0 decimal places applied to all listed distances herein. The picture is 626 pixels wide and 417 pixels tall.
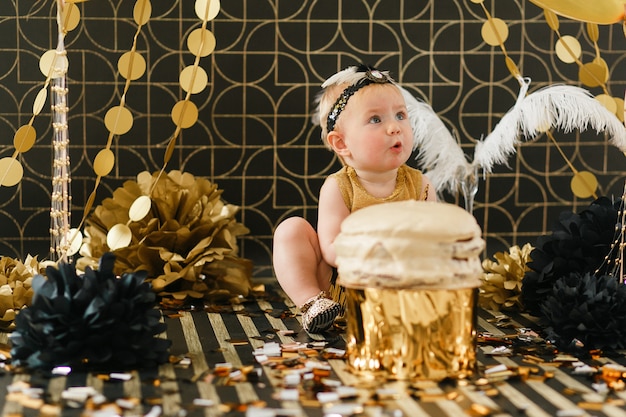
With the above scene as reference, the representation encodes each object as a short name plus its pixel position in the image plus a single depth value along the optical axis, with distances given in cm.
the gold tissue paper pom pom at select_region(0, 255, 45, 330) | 156
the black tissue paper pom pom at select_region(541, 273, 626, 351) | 144
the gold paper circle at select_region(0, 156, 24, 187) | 158
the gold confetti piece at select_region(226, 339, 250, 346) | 149
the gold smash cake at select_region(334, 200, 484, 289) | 123
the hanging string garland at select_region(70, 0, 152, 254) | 159
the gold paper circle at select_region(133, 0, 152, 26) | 157
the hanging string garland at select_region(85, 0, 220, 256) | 159
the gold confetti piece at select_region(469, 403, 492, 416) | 116
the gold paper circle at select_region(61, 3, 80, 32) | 158
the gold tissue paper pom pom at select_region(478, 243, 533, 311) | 177
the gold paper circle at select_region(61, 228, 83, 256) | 162
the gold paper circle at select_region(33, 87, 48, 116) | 151
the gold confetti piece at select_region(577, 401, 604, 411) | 119
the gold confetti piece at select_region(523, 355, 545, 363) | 140
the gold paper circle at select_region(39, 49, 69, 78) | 155
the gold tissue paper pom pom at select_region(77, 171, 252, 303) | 183
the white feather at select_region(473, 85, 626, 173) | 172
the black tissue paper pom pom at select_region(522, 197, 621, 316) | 166
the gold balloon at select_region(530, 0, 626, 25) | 149
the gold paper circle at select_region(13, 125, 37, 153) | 155
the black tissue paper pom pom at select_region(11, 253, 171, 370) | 131
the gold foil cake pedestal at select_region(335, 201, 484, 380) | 124
